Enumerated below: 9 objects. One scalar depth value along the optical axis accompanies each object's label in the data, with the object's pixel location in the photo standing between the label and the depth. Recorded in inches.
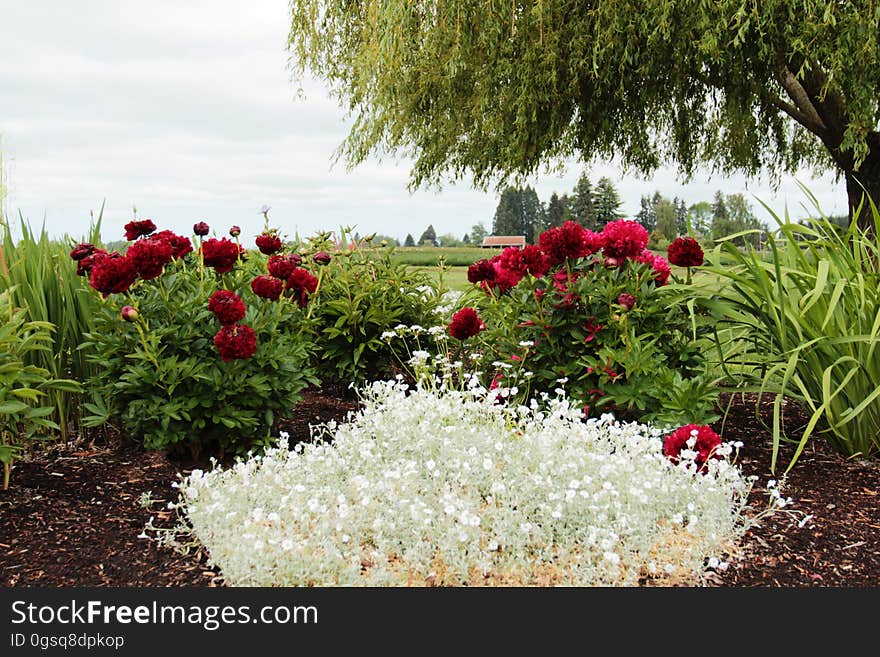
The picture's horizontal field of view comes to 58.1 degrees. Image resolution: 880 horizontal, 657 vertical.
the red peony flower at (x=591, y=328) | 153.2
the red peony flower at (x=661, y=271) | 161.0
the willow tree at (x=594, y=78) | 334.0
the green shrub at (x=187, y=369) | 138.2
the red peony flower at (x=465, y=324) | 159.8
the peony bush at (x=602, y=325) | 148.7
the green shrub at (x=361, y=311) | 195.5
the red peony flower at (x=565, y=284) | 154.4
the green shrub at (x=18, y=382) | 123.8
